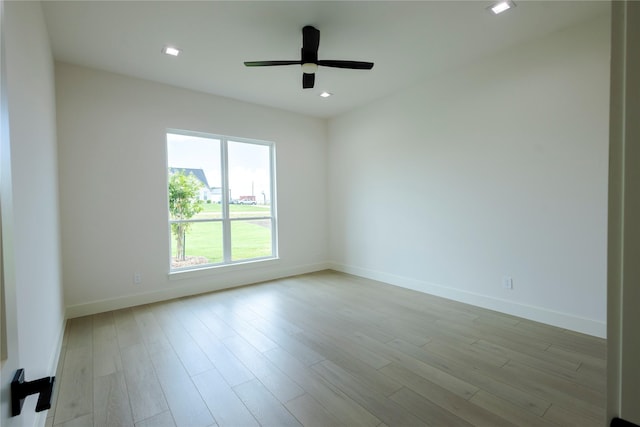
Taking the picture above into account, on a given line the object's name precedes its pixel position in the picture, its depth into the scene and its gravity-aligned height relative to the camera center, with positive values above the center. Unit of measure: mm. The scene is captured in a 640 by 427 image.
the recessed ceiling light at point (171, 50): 3096 +1658
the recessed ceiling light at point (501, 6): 2482 +1660
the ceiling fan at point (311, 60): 2742 +1358
